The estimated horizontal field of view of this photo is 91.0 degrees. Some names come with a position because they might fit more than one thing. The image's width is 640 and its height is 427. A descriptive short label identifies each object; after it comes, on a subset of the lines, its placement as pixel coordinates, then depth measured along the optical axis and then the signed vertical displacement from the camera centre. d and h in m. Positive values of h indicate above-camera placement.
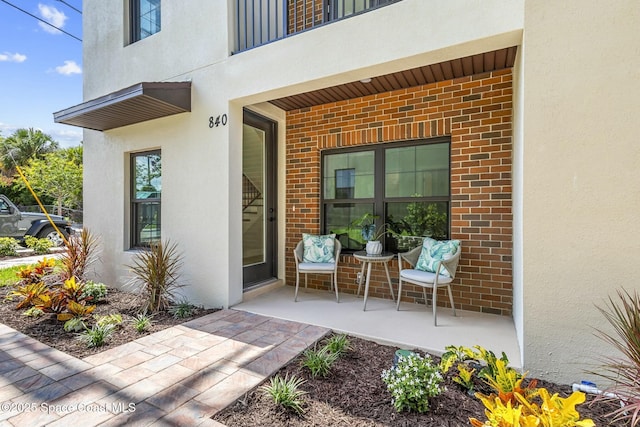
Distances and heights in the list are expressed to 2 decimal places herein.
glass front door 4.89 +0.16
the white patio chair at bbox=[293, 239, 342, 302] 4.29 -0.77
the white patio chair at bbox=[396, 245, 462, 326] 3.41 -0.75
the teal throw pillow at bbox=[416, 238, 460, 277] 3.72 -0.52
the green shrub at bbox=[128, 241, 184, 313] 4.12 -0.92
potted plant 4.18 -0.30
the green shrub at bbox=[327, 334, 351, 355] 2.85 -1.24
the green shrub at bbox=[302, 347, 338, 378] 2.50 -1.25
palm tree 20.09 +4.10
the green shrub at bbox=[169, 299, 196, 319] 3.95 -1.30
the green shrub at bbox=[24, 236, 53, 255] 9.34 -1.04
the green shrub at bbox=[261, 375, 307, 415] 2.11 -1.28
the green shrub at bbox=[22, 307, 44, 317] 3.87 -1.27
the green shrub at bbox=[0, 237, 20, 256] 8.77 -1.05
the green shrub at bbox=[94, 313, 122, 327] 3.44 -1.24
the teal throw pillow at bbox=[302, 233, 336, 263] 4.58 -0.57
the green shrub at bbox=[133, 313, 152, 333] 3.44 -1.28
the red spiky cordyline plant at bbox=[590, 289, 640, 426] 1.89 -0.91
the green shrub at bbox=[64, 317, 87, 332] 3.44 -1.28
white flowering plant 2.04 -1.16
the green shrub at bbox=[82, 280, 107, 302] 4.52 -1.19
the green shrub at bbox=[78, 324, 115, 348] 3.07 -1.26
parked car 9.67 -0.47
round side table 3.98 -0.62
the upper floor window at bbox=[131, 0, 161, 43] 5.32 +3.31
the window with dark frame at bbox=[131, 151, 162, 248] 5.23 +0.21
